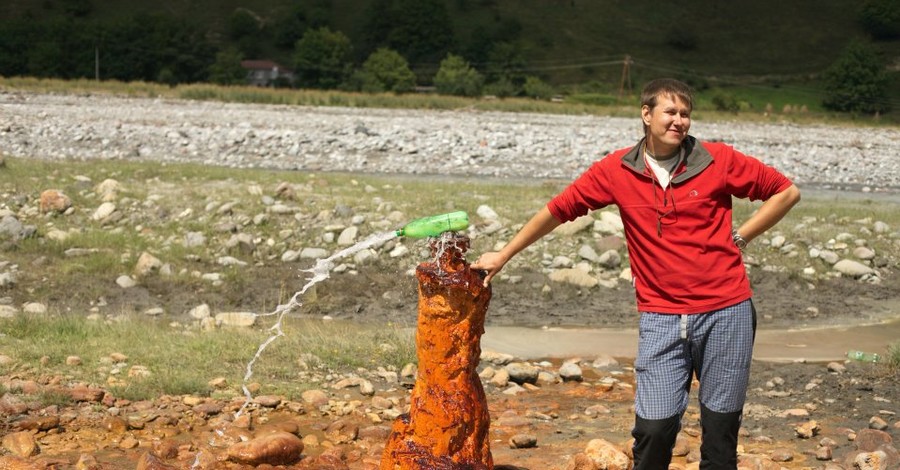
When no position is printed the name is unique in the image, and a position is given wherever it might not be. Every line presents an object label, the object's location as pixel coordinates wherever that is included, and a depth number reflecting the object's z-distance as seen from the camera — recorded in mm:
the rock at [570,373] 7699
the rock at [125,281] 10430
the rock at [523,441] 5996
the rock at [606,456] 5500
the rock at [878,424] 6293
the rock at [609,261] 11164
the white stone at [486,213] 12195
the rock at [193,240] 11450
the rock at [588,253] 11219
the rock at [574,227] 11648
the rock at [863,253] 11898
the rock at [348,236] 11480
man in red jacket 4145
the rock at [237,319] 8734
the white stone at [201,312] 9445
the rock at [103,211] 12266
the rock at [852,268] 11602
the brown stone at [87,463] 5445
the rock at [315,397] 6715
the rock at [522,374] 7516
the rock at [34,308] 9023
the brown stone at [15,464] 5457
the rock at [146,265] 10656
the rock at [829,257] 11750
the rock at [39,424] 5992
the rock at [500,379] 7410
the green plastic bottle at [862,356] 7934
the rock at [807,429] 6168
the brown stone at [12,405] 6145
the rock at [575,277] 10852
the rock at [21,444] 5637
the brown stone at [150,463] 5309
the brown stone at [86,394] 6406
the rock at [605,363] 8258
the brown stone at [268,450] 5598
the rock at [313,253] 11219
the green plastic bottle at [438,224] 4656
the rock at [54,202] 12344
